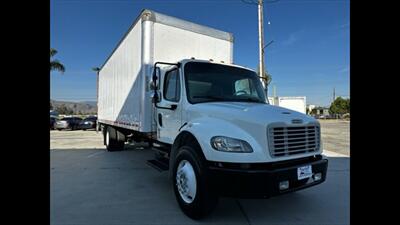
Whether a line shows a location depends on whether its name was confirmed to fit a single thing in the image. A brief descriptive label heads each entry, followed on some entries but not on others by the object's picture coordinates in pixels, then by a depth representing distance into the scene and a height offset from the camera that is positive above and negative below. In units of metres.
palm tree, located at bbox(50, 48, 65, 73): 31.23 +5.95
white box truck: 3.17 -0.10
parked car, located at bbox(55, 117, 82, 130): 27.00 -0.99
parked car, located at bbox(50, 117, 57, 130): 27.74 -0.90
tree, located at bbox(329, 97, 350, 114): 71.41 +2.31
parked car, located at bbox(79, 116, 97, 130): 27.66 -1.10
